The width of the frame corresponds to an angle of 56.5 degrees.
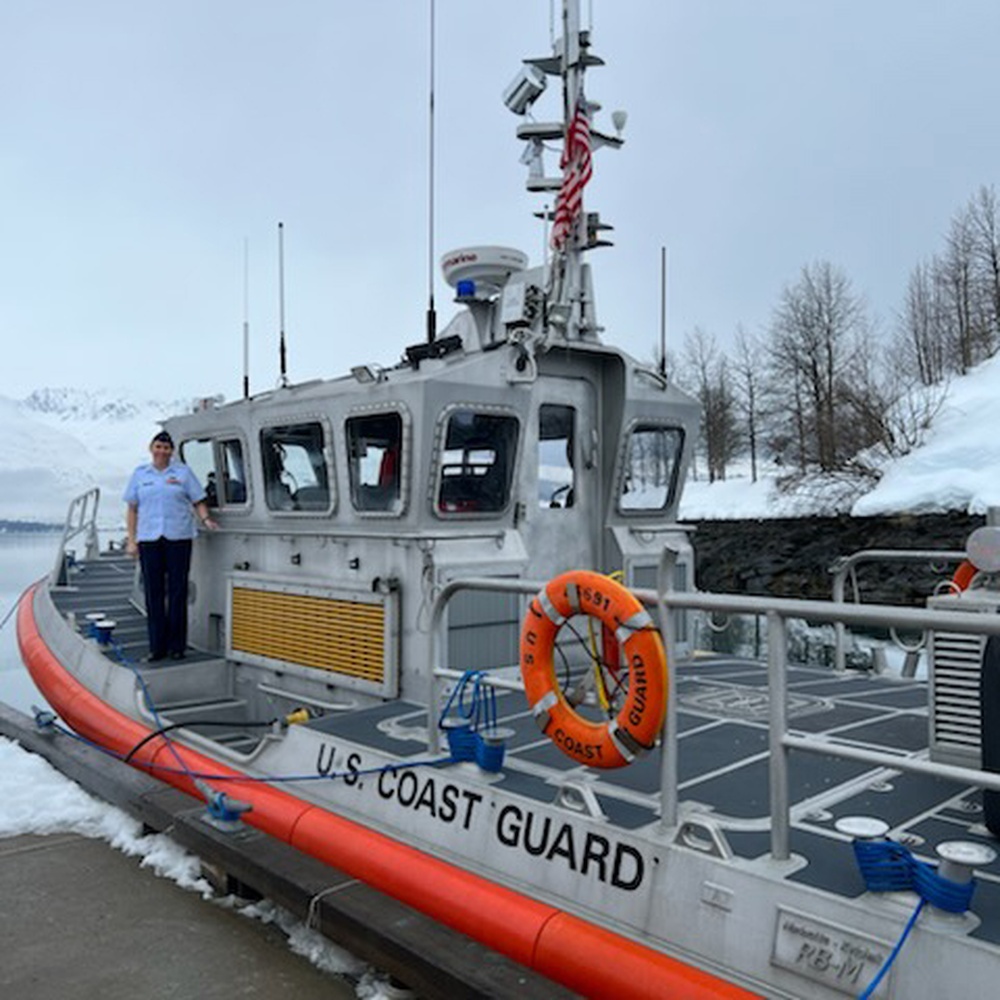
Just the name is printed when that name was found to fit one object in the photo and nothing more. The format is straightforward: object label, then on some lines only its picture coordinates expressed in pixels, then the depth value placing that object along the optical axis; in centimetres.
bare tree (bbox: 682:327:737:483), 4422
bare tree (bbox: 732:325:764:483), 4475
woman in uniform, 694
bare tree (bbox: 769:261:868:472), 3903
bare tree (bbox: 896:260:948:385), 4356
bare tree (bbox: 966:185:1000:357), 4044
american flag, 630
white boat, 281
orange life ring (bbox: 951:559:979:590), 448
